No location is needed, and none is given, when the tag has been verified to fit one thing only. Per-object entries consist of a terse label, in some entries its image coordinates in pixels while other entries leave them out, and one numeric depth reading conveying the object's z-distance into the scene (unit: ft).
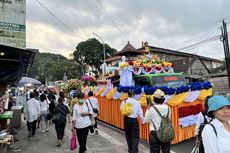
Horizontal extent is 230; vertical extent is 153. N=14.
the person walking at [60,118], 17.66
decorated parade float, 17.37
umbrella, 34.85
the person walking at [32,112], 20.76
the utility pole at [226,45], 45.39
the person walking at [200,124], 9.40
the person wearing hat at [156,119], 11.01
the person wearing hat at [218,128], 5.35
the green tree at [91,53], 110.39
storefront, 14.36
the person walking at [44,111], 22.69
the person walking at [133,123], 14.09
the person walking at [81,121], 13.66
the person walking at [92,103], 20.92
